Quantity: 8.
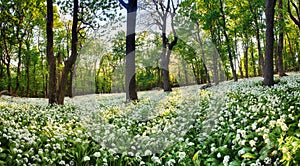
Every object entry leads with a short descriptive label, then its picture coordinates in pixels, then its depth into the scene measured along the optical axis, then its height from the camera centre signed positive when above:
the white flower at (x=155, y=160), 5.06 -1.34
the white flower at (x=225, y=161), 4.28 -1.15
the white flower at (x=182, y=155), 4.89 -1.20
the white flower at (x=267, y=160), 3.93 -1.06
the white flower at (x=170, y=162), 4.97 -1.35
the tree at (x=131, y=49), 15.06 +2.35
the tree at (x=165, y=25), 25.06 +6.19
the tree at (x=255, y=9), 22.25 +6.74
